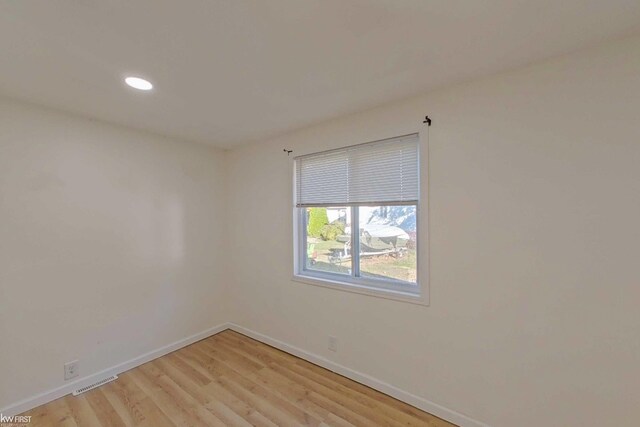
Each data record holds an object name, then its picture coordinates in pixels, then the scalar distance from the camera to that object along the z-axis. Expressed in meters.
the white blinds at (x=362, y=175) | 2.14
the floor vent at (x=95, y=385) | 2.26
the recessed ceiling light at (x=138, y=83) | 1.76
